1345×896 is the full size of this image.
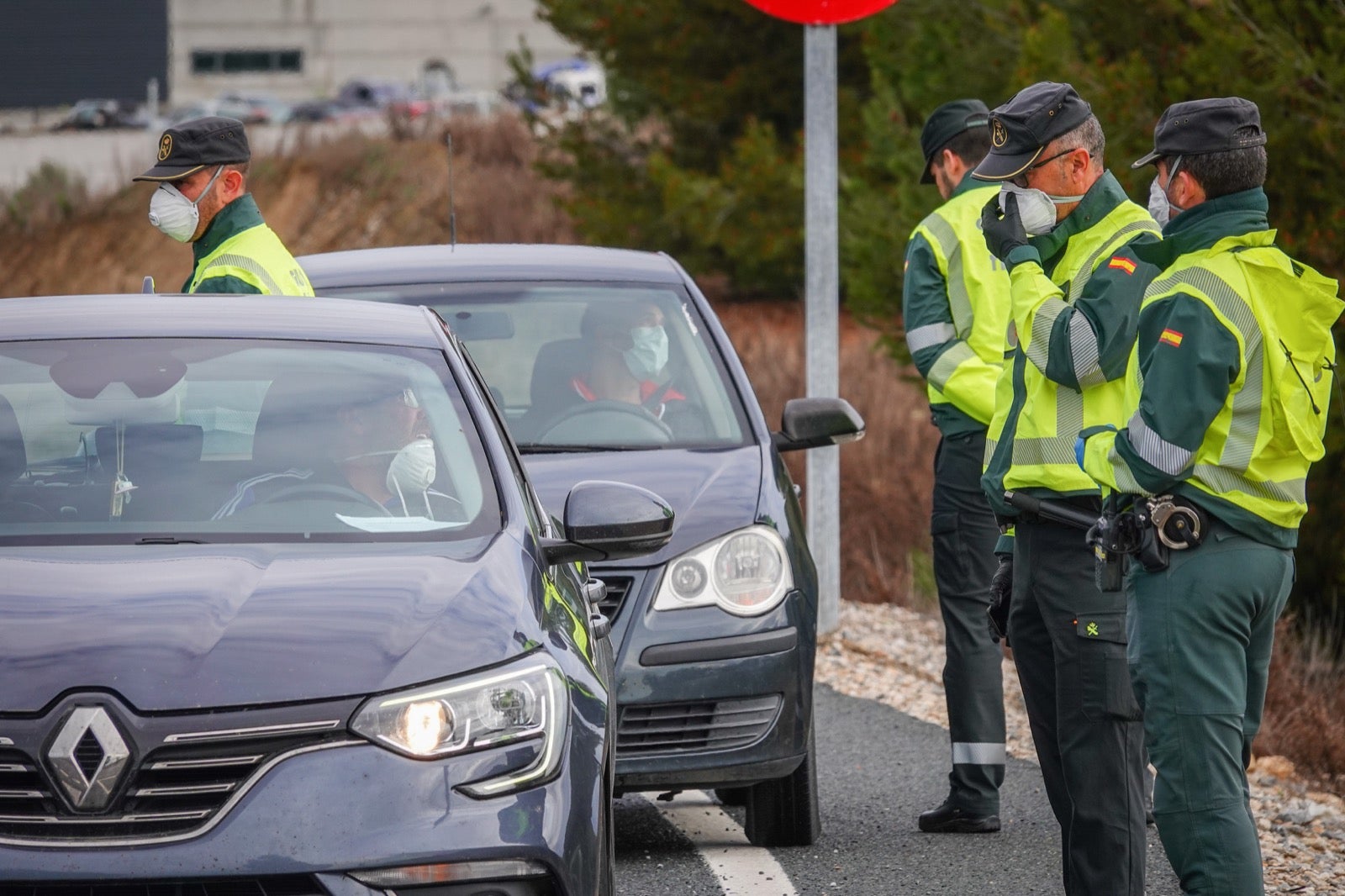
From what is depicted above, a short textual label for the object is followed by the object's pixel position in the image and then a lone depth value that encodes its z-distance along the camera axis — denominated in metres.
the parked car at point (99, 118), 120.62
